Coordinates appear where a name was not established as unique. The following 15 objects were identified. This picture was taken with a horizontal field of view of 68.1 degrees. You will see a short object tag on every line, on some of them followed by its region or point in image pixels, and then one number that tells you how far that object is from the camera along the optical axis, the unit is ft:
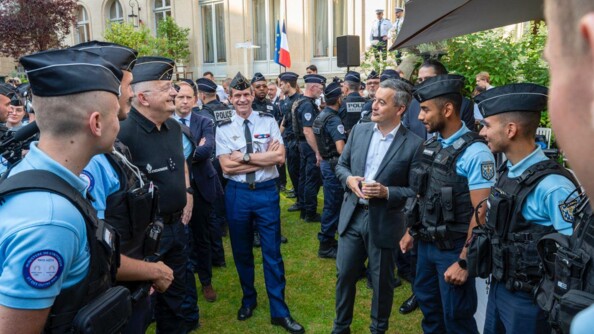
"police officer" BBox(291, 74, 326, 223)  23.82
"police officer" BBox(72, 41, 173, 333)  7.57
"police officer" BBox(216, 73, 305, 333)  13.89
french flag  41.82
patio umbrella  10.91
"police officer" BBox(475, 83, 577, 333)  7.89
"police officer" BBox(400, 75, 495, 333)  10.19
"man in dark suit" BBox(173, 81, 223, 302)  16.15
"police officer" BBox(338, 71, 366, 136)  22.67
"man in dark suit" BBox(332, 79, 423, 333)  11.72
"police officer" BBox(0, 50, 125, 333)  4.70
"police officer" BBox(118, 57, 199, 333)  10.82
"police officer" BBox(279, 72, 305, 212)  27.46
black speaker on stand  37.46
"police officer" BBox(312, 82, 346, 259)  20.03
